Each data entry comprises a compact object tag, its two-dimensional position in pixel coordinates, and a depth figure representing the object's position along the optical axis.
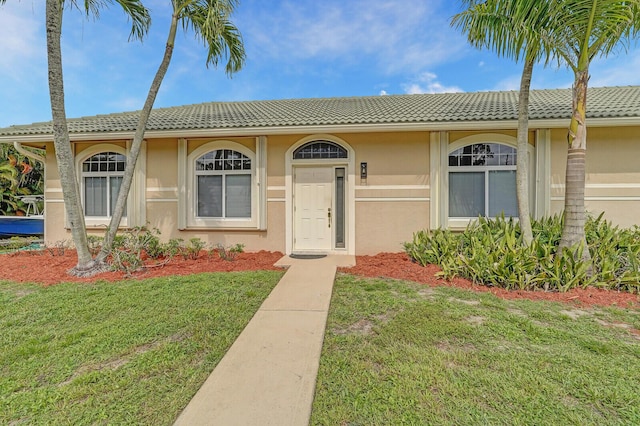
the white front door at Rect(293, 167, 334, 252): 8.20
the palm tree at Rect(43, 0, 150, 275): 5.64
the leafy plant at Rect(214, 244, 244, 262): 7.37
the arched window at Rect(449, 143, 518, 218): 7.69
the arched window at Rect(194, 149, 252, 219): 8.45
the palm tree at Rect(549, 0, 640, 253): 4.72
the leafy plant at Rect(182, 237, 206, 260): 7.59
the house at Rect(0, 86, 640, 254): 7.35
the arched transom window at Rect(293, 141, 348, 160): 8.13
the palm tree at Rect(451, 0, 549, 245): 4.84
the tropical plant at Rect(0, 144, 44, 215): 17.52
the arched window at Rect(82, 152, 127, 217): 8.84
